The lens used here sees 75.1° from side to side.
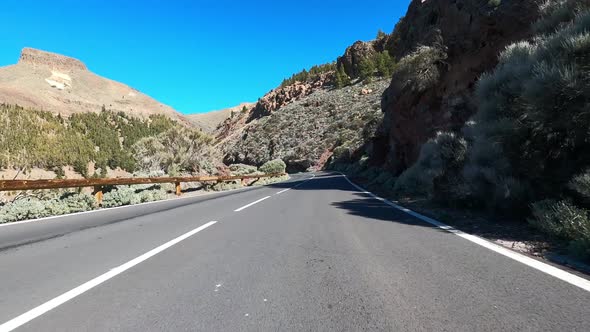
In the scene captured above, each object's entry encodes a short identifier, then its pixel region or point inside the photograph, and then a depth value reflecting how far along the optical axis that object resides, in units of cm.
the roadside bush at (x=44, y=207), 1066
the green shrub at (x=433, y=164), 1189
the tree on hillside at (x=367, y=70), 9797
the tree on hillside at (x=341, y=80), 10471
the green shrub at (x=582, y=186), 589
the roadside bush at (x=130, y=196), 1479
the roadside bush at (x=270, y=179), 3688
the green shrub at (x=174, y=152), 2898
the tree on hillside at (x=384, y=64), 9290
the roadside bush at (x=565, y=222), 490
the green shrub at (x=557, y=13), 958
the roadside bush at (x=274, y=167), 5744
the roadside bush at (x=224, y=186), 2736
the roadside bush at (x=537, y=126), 684
